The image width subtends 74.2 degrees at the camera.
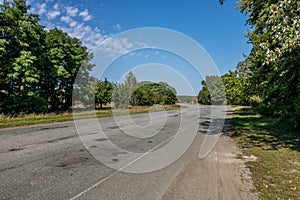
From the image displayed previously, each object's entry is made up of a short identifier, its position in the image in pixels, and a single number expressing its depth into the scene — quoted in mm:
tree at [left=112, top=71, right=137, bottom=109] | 29781
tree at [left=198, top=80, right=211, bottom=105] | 81656
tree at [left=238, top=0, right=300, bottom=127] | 5594
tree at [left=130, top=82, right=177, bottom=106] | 32253
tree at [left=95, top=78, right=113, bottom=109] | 35250
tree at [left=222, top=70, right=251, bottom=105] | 34266
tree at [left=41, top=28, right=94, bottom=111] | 24703
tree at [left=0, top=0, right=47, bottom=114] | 18938
